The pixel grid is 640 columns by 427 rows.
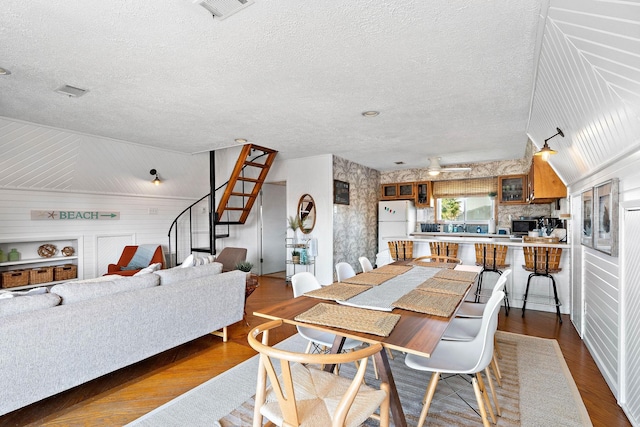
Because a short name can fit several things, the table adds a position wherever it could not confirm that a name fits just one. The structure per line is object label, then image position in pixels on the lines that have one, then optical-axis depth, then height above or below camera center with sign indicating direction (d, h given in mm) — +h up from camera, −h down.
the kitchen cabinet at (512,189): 6375 +559
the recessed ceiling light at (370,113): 3527 +1151
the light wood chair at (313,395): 1230 -813
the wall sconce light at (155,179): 5754 +705
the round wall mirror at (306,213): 6090 +88
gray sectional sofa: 1917 -777
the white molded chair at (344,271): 3229 -546
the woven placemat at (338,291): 2160 -527
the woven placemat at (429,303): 1833 -526
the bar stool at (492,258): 4340 -562
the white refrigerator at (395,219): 7191 -39
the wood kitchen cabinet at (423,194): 7379 +534
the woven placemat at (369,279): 2586 -515
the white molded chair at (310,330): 2199 -817
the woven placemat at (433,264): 3339 -503
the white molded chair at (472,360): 1755 -824
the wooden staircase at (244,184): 5270 +659
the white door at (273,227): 7158 -221
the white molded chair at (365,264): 3497 -510
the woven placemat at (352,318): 1583 -541
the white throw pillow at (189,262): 3803 -525
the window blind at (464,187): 6953 +661
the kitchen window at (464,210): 7250 +160
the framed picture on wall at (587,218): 2924 -14
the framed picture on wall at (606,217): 2316 -4
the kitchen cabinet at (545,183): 4371 +472
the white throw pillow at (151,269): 3172 -529
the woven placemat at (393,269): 2992 -504
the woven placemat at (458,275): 2648 -499
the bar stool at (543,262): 4047 -578
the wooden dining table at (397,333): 1423 -556
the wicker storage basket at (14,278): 4496 -846
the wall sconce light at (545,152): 3189 +644
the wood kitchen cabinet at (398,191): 7473 +620
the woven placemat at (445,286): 2250 -512
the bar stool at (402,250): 4910 -498
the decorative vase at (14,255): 4660 -525
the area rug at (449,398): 2016 -1264
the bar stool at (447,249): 4688 -465
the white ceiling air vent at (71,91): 2895 +1171
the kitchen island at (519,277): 4172 -826
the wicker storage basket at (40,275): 4750 -848
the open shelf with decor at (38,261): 4586 -657
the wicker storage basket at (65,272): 5000 -840
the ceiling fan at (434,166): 5598 +912
